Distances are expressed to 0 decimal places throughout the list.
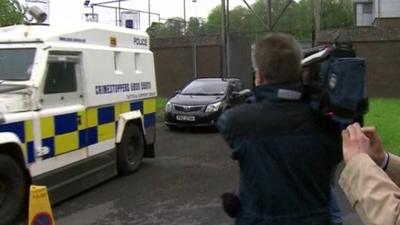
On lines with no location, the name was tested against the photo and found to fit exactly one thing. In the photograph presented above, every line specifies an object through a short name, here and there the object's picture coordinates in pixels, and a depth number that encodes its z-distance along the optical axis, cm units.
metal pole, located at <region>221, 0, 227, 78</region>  2462
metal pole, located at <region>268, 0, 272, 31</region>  2498
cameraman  277
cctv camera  874
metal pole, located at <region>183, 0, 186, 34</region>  3506
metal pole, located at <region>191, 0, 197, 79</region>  2886
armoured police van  731
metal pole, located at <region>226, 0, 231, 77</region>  2400
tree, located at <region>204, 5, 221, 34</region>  3441
